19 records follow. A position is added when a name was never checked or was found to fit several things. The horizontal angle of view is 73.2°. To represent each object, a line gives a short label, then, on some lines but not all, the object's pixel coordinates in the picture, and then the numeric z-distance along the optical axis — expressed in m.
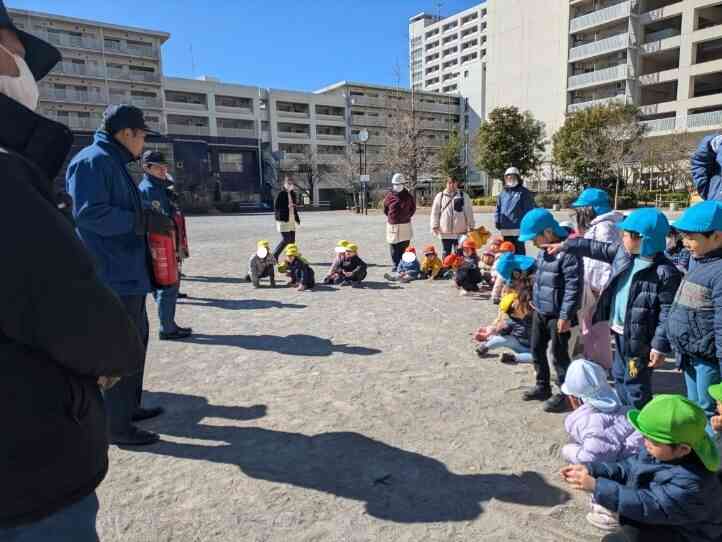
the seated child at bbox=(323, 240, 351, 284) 8.19
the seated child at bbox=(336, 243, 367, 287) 8.02
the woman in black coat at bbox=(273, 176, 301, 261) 9.07
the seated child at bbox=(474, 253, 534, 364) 4.18
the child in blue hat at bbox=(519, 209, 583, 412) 3.35
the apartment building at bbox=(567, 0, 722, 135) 31.83
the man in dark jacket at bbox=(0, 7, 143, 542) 1.04
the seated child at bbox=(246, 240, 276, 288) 8.10
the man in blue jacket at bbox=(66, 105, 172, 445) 2.84
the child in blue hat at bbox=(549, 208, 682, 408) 2.90
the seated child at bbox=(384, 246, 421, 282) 8.34
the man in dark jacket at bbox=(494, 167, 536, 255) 7.11
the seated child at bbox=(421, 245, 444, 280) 8.33
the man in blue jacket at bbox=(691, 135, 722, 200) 3.70
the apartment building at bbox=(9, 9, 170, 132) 45.81
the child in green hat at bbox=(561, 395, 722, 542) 1.73
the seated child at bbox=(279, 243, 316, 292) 7.76
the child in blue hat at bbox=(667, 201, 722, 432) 2.44
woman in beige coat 8.16
